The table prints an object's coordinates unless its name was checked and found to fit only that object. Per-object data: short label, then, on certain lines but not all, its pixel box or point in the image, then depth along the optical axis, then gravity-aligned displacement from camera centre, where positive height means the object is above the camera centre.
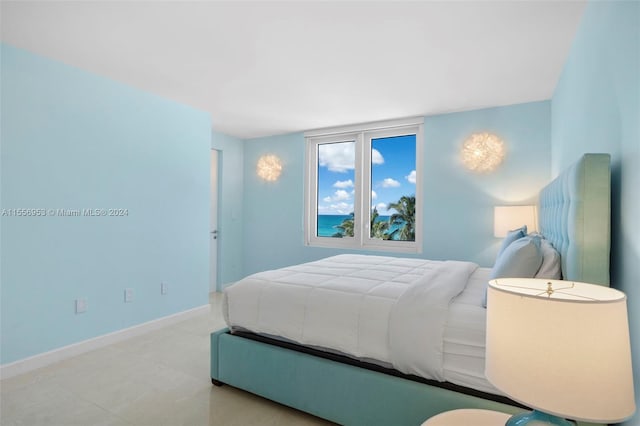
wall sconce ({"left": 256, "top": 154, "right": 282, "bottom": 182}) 5.34 +0.69
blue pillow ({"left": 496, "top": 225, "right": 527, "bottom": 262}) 2.63 -0.17
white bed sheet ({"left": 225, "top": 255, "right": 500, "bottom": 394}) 1.65 -0.57
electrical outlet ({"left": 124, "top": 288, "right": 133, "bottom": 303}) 3.36 -0.82
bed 1.51 -0.74
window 4.46 +0.36
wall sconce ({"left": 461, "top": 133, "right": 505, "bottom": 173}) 3.82 +0.69
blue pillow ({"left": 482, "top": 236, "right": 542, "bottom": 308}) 1.78 -0.25
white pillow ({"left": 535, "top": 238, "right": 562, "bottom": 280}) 1.77 -0.27
